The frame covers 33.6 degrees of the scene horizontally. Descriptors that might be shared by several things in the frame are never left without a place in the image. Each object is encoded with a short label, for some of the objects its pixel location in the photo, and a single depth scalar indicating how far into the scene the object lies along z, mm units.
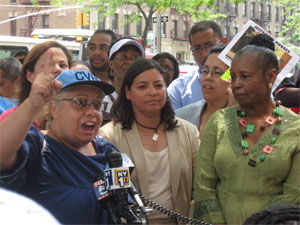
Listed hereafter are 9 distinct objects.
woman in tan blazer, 3592
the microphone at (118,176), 2473
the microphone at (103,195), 2471
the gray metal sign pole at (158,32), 21814
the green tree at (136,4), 23047
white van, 13570
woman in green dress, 3096
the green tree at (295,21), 26227
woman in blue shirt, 2268
